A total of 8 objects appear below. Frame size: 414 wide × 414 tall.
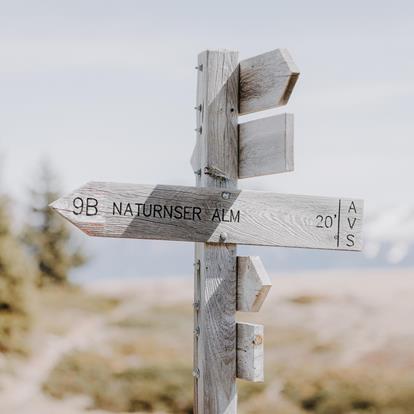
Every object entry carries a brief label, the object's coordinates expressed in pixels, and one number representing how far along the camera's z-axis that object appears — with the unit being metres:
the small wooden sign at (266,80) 3.39
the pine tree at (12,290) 15.42
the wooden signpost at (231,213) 3.38
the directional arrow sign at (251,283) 3.45
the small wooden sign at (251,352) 3.51
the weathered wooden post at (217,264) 3.50
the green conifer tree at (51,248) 26.97
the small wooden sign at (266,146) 3.44
